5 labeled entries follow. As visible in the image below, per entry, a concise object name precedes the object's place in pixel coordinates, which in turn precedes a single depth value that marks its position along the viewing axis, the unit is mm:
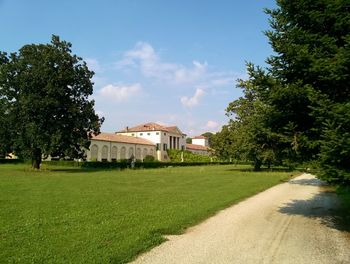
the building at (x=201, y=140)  159375
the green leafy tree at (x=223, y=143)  51416
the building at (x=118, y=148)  85000
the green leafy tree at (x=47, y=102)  41406
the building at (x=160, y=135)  110725
